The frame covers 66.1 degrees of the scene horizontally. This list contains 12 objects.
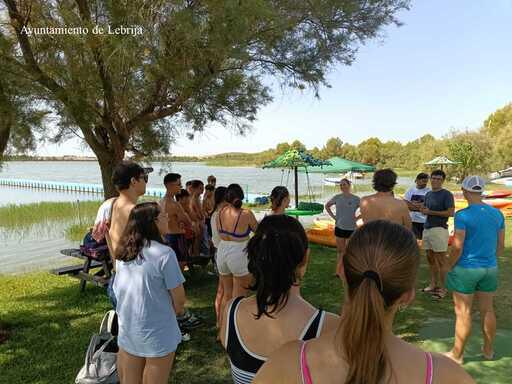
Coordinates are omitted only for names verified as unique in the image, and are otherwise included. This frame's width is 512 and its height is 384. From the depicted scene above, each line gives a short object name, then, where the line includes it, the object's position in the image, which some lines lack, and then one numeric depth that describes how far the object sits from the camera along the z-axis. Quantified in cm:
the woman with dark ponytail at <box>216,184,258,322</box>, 376
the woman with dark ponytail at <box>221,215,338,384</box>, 137
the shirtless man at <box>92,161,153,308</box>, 298
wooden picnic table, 493
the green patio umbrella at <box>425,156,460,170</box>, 1975
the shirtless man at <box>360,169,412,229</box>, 389
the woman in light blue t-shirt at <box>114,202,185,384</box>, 217
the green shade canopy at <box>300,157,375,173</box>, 1226
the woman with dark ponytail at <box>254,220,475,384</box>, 93
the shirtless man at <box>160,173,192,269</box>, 528
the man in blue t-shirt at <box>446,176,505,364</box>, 309
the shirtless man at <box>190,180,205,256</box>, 629
